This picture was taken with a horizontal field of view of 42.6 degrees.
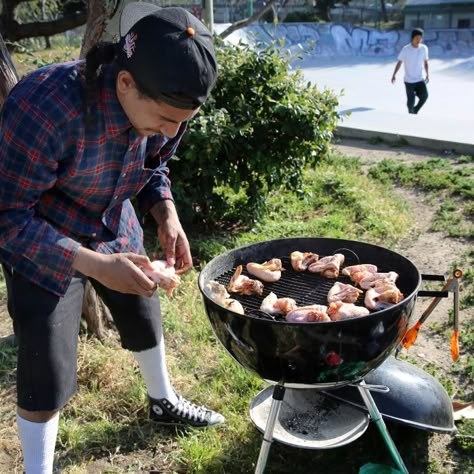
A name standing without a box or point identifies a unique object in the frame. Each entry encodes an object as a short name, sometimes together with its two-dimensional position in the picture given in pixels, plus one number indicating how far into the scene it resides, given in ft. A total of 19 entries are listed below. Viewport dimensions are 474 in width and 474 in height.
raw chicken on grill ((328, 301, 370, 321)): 7.02
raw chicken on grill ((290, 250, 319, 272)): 8.63
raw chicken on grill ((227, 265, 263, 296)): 8.07
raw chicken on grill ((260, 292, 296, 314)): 7.45
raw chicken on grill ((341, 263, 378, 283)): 8.23
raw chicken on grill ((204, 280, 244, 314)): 7.35
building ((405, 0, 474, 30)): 114.62
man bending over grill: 5.89
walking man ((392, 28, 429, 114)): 34.55
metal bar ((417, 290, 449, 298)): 7.82
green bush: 15.88
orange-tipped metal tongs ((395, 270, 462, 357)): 8.75
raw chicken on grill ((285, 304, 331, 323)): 6.91
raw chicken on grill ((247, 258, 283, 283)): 8.34
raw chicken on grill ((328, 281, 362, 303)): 7.70
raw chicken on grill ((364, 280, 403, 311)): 7.35
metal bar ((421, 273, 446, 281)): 8.04
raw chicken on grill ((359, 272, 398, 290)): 7.89
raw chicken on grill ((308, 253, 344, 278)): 8.40
